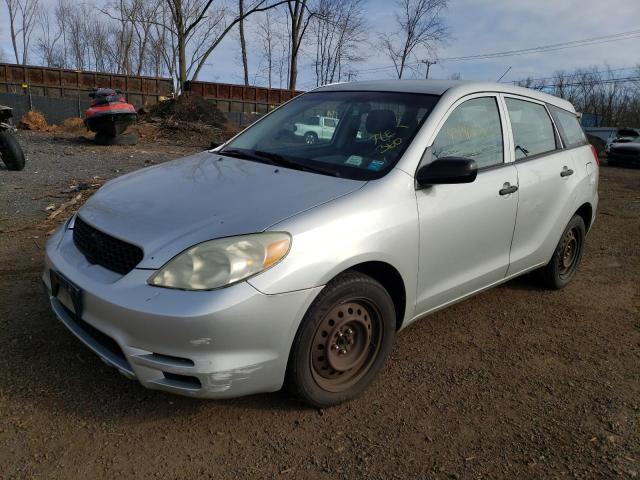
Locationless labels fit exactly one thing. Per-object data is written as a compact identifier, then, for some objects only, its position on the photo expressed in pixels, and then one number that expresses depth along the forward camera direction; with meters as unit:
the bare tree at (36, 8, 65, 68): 54.56
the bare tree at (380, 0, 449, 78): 36.31
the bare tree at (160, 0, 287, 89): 26.35
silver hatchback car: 2.21
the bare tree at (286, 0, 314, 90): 30.91
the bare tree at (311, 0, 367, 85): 40.31
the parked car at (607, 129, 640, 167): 19.00
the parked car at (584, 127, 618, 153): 24.41
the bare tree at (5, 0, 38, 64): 52.41
